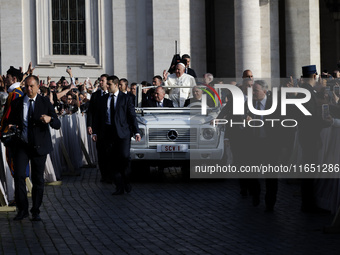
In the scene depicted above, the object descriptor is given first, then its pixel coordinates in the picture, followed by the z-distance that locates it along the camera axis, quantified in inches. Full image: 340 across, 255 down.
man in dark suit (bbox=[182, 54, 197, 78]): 840.6
